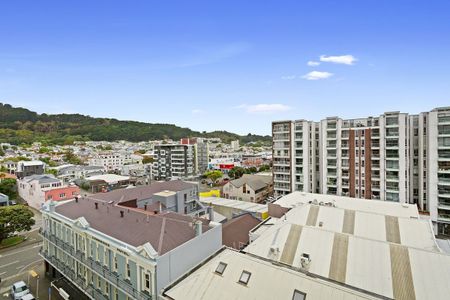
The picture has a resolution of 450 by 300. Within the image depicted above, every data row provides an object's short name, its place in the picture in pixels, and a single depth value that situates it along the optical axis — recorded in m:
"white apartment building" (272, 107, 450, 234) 35.97
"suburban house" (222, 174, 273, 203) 52.91
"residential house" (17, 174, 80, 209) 47.62
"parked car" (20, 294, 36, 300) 20.54
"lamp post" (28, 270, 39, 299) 24.41
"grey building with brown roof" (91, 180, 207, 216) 30.34
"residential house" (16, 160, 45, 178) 70.31
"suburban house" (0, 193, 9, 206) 45.12
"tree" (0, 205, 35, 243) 30.47
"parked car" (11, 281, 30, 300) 21.10
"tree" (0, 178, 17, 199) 54.38
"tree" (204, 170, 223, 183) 78.44
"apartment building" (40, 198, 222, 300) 15.15
